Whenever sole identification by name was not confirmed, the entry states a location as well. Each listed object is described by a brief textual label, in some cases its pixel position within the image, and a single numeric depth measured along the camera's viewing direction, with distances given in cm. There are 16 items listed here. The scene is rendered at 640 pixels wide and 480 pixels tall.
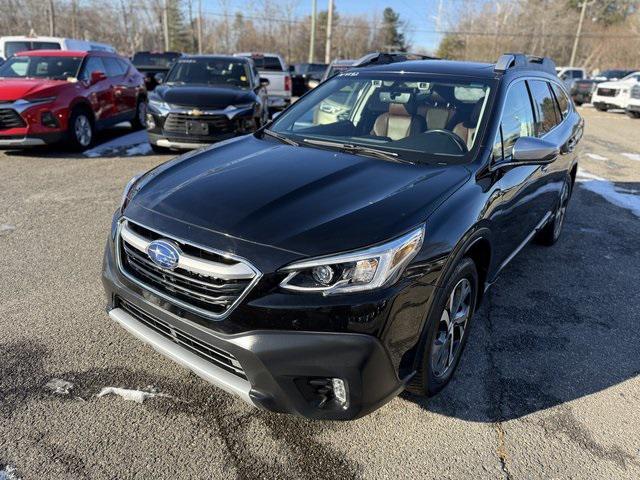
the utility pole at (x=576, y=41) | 4615
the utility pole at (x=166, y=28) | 4290
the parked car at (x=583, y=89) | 2704
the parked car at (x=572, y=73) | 3032
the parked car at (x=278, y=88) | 1468
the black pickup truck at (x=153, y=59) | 2156
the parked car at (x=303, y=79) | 2228
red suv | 789
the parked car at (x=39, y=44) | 1366
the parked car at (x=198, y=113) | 807
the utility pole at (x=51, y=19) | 3717
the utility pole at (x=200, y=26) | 5217
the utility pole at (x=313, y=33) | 3419
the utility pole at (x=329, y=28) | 3322
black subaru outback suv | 211
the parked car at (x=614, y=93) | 2019
